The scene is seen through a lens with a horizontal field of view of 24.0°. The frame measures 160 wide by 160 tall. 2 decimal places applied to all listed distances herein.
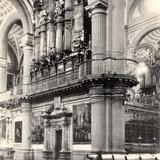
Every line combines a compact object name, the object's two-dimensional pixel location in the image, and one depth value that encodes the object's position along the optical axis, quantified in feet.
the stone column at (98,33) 62.59
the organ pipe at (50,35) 80.59
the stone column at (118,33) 62.39
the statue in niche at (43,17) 84.89
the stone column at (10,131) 94.80
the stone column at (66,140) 68.80
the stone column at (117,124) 60.39
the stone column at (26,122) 85.04
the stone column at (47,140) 75.10
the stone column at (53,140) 74.12
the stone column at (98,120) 60.75
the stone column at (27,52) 88.64
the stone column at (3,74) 100.88
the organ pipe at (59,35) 77.06
